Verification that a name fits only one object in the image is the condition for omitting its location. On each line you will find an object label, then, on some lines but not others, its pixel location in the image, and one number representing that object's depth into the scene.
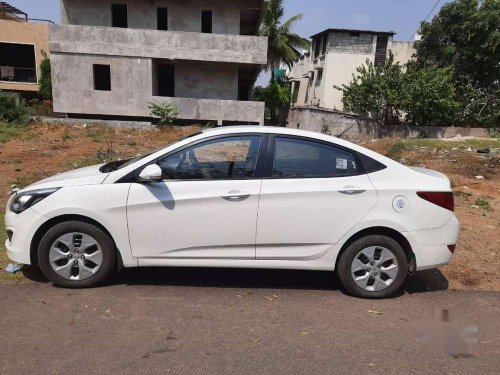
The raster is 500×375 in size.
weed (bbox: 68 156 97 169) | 10.70
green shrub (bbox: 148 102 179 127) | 19.09
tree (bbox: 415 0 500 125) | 22.73
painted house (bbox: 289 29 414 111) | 30.22
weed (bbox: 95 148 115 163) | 11.57
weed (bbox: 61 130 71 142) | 15.57
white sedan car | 3.95
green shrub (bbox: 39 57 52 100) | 27.05
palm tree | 32.41
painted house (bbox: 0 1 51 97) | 28.44
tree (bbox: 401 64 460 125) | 20.95
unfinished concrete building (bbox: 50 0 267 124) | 19.27
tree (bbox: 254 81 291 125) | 32.50
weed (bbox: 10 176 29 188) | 8.42
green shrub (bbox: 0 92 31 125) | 17.58
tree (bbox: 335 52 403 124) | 21.84
